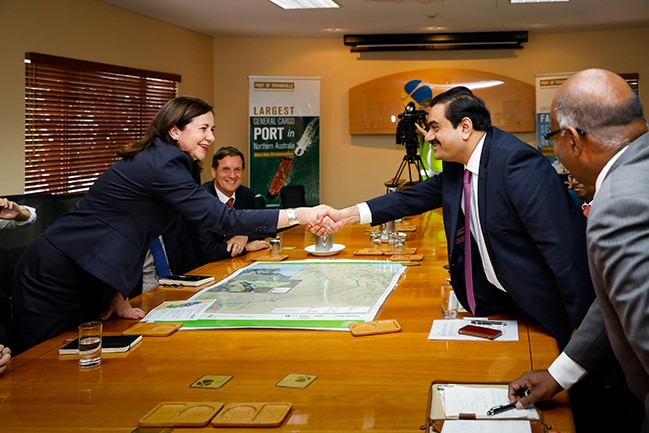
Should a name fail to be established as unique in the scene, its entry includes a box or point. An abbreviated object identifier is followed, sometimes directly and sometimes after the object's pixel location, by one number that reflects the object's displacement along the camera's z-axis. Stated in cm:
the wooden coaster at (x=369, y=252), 340
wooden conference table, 136
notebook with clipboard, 128
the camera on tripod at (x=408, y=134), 530
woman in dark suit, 222
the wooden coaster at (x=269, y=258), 330
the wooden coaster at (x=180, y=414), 132
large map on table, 212
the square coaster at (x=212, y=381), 155
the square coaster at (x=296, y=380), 154
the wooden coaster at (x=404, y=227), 431
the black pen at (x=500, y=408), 134
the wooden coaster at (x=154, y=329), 199
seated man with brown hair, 349
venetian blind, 561
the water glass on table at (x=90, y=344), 172
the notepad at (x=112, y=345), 182
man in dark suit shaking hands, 194
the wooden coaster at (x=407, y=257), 322
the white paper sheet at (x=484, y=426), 127
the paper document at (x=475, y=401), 135
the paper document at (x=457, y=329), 189
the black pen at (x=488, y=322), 203
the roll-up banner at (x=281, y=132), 812
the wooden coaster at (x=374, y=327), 194
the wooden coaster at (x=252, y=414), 132
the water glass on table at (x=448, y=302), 214
